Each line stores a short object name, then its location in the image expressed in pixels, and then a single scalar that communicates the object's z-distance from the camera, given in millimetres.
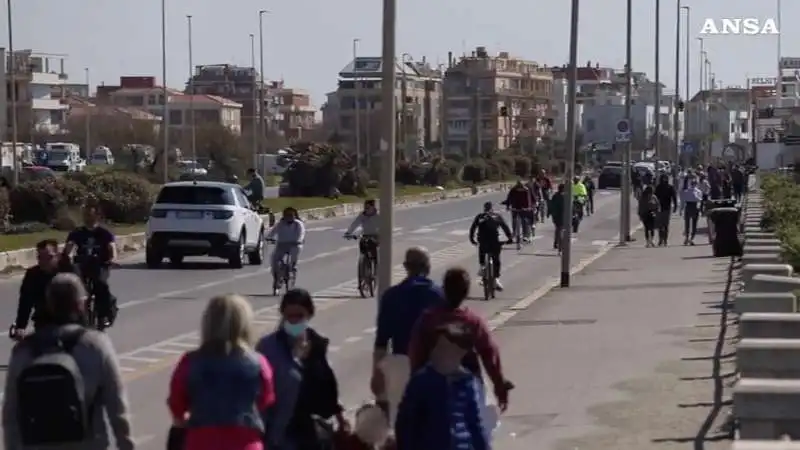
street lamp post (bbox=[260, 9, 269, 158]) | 118925
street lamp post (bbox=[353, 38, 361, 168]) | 156688
